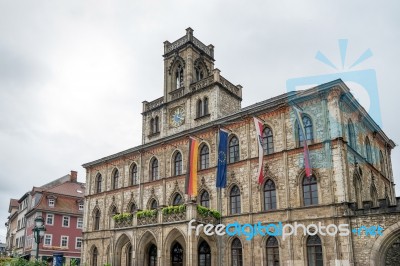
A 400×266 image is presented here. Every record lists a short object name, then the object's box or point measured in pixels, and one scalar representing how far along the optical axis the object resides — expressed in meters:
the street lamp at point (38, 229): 17.28
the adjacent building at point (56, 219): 48.78
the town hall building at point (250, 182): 21.61
